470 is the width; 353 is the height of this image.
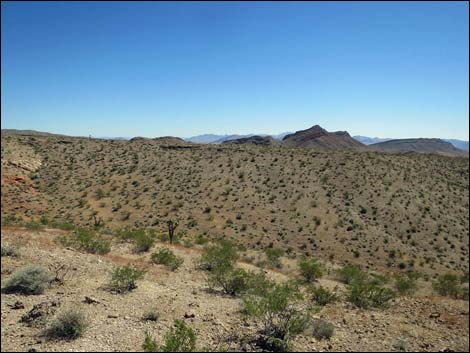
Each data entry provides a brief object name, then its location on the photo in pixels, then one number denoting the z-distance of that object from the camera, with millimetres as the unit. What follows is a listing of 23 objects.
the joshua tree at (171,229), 23542
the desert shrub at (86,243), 16328
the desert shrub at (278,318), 8562
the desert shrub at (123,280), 11539
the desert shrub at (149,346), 6984
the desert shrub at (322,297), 12289
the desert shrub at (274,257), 20245
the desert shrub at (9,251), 13461
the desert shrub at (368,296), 12508
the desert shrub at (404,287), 15742
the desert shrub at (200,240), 24231
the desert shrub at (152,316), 9375
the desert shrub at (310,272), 17125
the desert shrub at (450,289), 15276
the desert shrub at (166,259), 15922
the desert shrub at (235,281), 12898
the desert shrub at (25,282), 10602
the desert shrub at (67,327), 8133
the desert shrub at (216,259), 15312
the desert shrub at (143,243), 18480
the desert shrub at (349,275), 17191
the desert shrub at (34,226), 19578
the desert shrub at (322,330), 9185
